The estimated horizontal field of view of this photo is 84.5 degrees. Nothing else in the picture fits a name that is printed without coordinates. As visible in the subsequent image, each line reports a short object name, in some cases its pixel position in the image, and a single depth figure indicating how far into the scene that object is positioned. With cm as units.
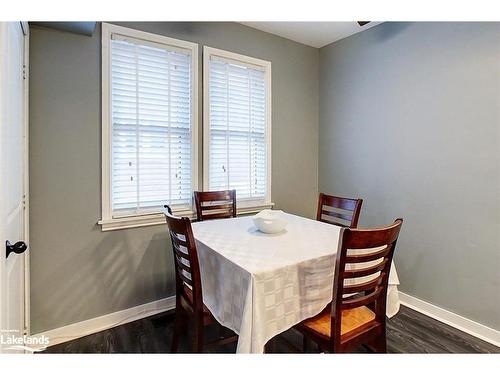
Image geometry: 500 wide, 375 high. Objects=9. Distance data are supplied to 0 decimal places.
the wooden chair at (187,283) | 138
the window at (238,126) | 261
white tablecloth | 120
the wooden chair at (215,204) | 239
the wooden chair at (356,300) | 120
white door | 106
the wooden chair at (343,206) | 210
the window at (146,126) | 214
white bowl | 180
